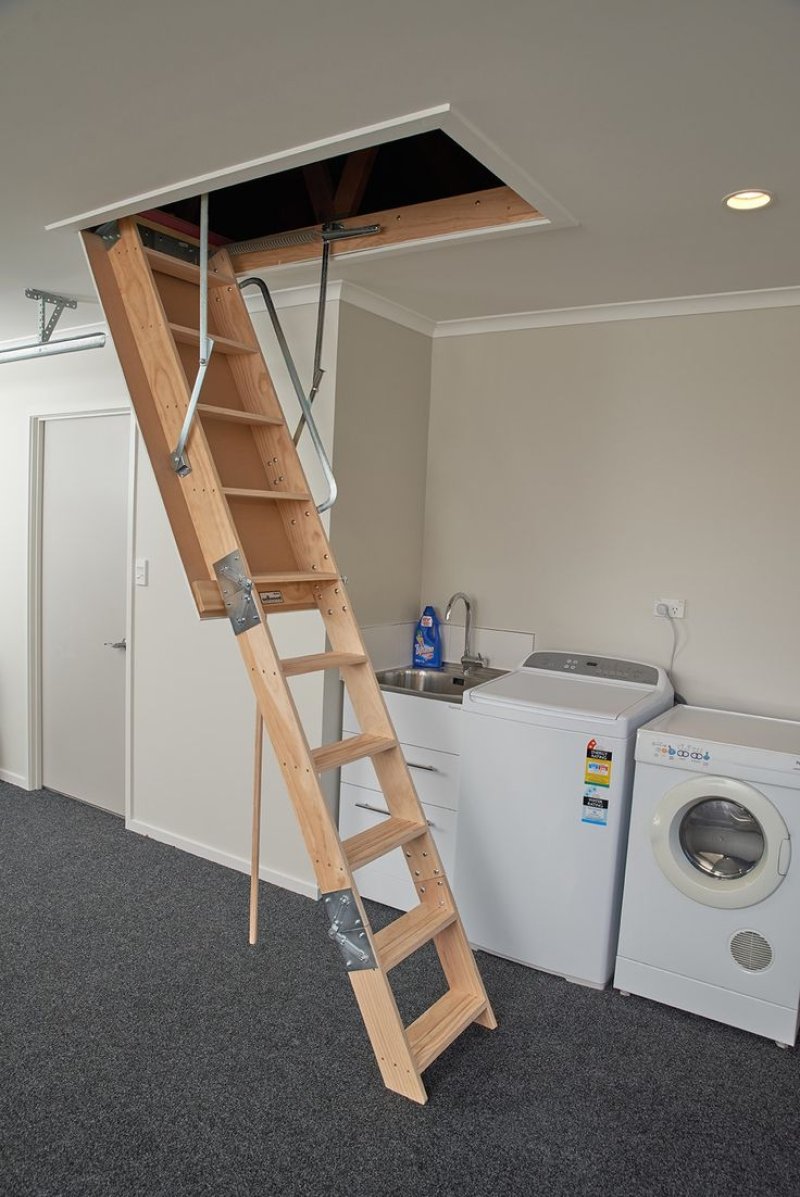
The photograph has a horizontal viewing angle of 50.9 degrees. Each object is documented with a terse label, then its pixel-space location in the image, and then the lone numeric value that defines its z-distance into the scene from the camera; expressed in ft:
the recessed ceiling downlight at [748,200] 7.31
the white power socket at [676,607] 10.85
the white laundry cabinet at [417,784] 10.53
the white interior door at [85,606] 13.84
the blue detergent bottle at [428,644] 12.34
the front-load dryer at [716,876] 8.34
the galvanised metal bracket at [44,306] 11.58
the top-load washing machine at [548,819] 9.21
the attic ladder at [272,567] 7.64
